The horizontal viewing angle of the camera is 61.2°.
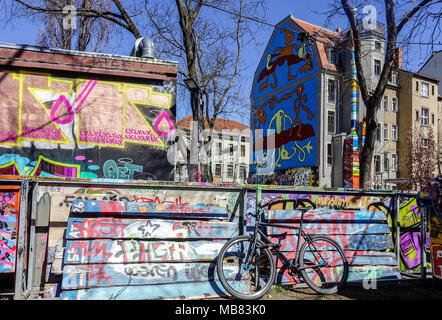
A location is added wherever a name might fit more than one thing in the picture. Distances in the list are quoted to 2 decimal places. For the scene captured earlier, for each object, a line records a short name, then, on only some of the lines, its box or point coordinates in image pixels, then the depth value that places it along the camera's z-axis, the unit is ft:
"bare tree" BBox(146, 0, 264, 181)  46.57
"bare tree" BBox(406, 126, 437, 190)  104.99
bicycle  17.29
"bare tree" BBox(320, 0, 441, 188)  35.40
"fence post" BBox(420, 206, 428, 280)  21.40
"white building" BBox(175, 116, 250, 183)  193.98
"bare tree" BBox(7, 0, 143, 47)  46.01
